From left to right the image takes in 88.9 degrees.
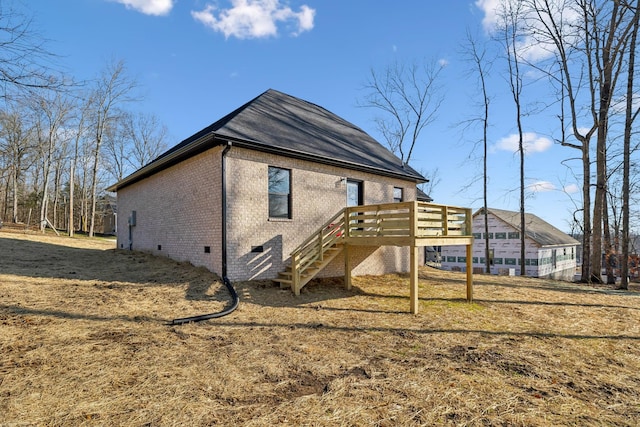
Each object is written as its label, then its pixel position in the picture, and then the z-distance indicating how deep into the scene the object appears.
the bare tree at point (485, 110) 21.83
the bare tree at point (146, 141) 35.47
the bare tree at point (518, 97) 19.81
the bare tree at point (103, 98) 28.42
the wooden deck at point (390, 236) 7.68
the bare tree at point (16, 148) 27.16
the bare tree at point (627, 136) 12.52
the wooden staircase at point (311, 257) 8.77
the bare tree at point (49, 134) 26.47
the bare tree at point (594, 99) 12.85
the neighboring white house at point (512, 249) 30.97
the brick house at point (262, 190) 9.01
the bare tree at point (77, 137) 26.67
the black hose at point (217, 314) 6.00
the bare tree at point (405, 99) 24.55
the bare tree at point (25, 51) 5.53
